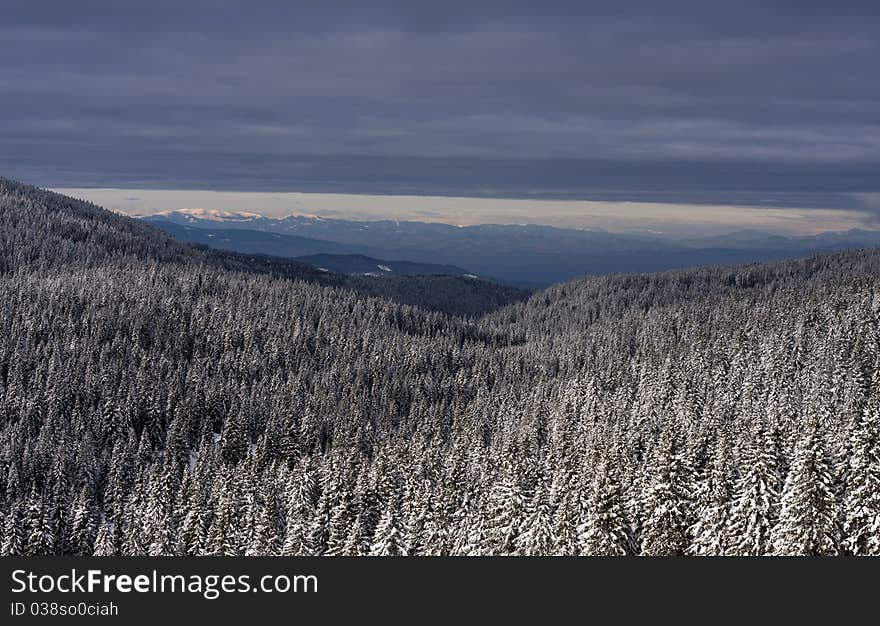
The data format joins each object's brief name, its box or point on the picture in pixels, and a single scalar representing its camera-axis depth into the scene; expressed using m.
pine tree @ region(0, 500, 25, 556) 93.66
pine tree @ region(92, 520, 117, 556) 87.38
